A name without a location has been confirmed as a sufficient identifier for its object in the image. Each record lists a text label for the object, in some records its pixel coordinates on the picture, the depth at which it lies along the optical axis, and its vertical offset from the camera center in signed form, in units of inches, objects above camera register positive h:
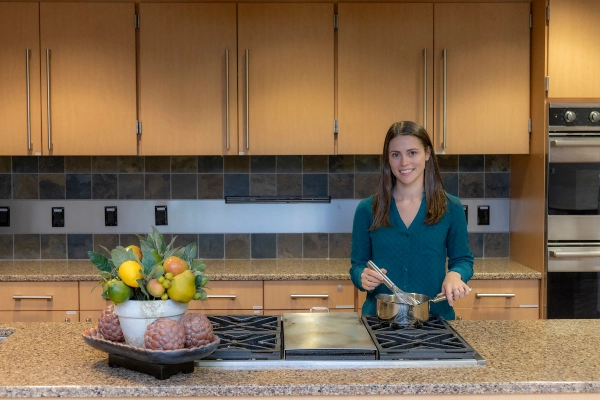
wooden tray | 65.7 -15.4
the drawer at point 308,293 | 138.8 -20.7
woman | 98.1 -5.8
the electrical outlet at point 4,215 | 158.2 -6.5
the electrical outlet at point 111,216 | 158.7 -6.8
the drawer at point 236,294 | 138.4 -20.8
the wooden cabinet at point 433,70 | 144.7 +23.0
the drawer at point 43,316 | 138.3 -24.9
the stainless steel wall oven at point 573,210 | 136.9 -4.8
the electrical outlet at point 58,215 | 158.9 -6.6
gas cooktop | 71.4 -16.5
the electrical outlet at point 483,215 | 161.3 -6.7
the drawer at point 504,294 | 139.6 -21.0
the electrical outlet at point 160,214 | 159.0 -6.3
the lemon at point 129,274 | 67.3 -8.2
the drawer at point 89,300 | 137.8 -21.9
